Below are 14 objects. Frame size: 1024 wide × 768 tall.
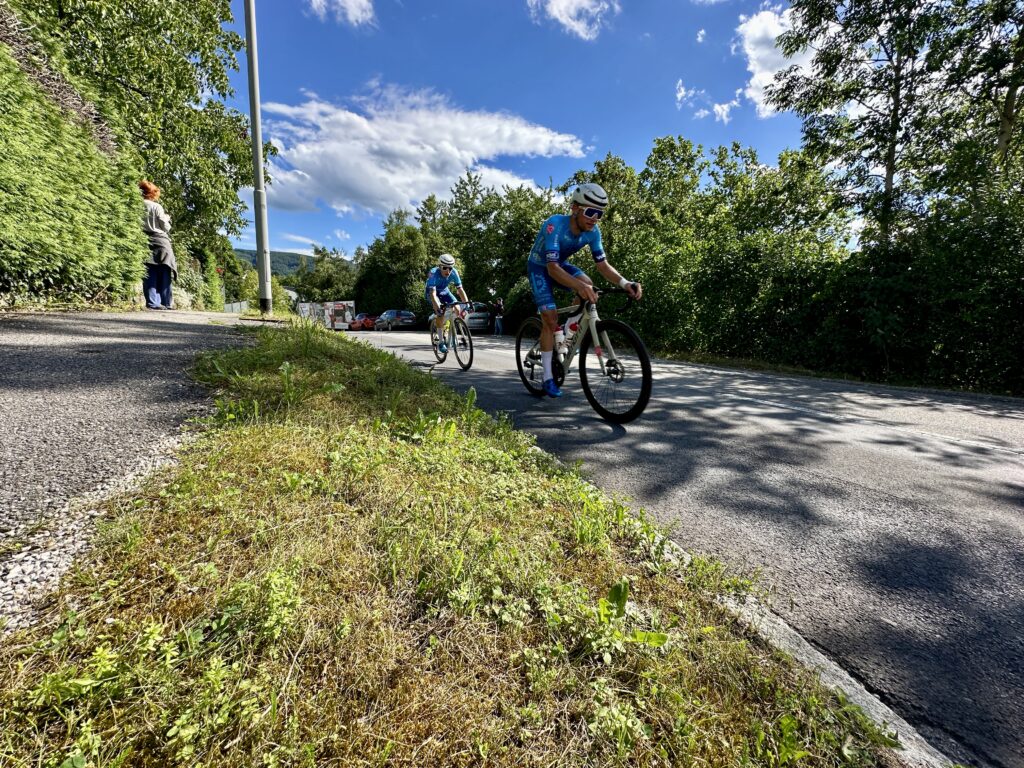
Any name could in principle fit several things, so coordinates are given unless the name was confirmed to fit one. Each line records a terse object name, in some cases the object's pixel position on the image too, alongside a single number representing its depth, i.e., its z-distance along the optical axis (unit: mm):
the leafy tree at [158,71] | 8148
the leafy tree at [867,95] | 12789
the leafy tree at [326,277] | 59409
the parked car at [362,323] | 32234
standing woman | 8195
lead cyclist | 4203
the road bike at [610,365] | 3781
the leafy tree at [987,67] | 11312
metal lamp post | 9133
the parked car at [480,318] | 20953
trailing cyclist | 7504
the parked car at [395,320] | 29750
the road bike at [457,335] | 7168
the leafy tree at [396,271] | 34625
